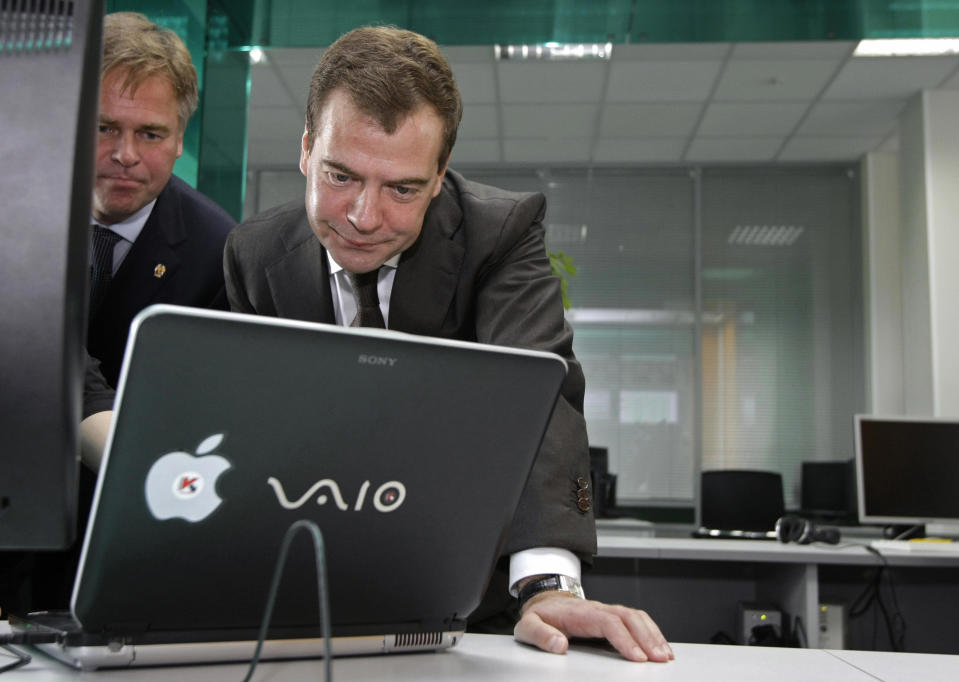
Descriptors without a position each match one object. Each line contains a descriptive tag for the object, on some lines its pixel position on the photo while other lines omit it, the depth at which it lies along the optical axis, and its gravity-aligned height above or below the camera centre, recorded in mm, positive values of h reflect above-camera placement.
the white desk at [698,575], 2896 -474
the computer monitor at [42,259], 525 +94
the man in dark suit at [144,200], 1390 +369
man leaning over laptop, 940 +232
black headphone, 3100 -322
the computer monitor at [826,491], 5375 -321
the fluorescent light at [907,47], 4641 +1992
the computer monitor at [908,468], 3217 -101
